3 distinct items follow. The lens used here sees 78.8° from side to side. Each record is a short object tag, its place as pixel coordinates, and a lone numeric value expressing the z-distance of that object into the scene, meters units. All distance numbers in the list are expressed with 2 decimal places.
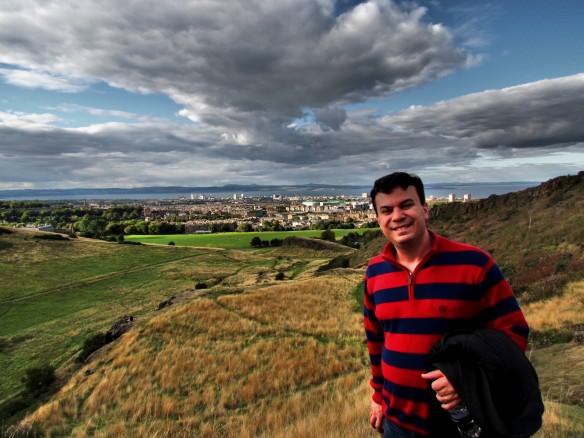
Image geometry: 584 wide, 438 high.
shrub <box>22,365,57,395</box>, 17.14
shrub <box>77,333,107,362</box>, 20.48
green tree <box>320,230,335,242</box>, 96.44
